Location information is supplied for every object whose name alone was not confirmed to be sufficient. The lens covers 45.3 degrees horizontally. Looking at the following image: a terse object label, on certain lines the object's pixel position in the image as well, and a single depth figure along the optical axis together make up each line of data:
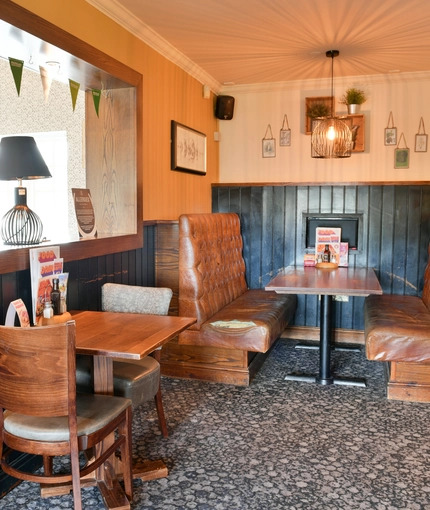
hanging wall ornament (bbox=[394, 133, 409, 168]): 5.45
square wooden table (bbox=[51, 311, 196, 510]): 2.24
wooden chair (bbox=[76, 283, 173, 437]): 2.70
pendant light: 4.63
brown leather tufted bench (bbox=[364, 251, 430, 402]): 3.64
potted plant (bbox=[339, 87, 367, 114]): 5.41
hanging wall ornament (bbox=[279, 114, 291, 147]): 5.78
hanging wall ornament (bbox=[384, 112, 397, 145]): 5.46
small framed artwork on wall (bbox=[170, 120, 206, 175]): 4.70
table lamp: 2.91
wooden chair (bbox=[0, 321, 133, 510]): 1.95
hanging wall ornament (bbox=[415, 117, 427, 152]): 5.39
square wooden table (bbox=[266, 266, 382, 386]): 3.80
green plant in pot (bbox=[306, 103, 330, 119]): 5.52
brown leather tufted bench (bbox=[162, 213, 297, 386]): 3.93
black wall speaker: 5.76
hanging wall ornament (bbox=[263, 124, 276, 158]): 5.84
